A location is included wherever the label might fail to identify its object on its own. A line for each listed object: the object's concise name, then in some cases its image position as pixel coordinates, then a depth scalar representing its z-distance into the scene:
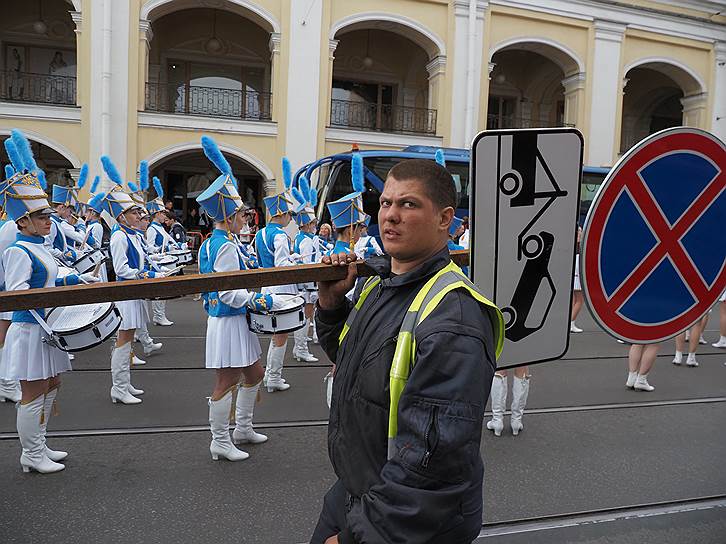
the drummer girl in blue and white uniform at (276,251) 6.36
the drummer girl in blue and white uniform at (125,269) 5.77
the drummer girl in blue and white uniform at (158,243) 9.86
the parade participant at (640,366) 6.40
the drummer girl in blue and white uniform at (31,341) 4.09
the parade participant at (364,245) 8.73
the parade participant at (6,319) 5.79
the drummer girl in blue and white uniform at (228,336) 4.44
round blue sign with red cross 1.97
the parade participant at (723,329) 8.71
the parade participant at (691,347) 7.71
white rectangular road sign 1.82
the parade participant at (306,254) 7.93
